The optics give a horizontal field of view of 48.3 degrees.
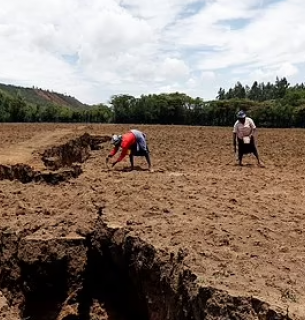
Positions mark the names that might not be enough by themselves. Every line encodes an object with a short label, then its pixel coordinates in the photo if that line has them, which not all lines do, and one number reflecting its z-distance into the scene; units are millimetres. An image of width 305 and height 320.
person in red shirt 6923
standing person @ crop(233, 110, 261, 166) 7272
